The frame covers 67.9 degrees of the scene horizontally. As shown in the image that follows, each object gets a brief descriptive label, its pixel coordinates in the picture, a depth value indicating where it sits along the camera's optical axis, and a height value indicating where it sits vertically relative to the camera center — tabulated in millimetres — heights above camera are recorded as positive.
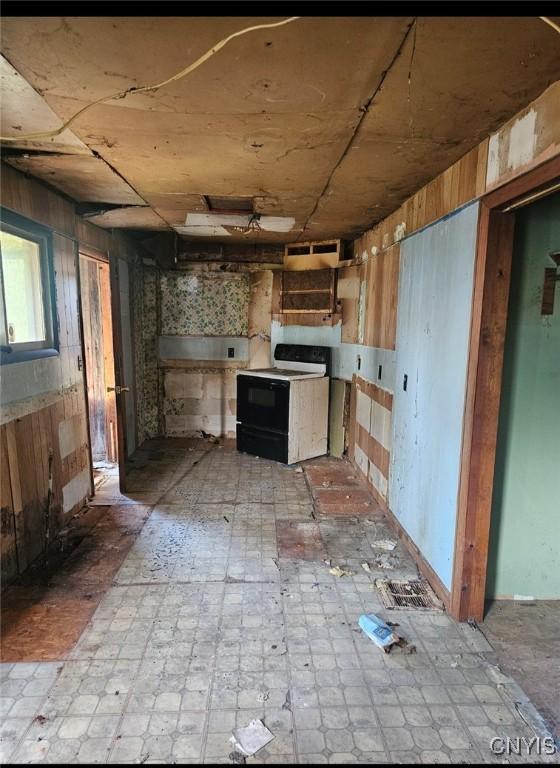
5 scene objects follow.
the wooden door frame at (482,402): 1844 -366
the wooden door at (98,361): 3882 -402
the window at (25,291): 2252 +165
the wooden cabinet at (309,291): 4508 +335
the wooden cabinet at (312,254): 4395 +721
